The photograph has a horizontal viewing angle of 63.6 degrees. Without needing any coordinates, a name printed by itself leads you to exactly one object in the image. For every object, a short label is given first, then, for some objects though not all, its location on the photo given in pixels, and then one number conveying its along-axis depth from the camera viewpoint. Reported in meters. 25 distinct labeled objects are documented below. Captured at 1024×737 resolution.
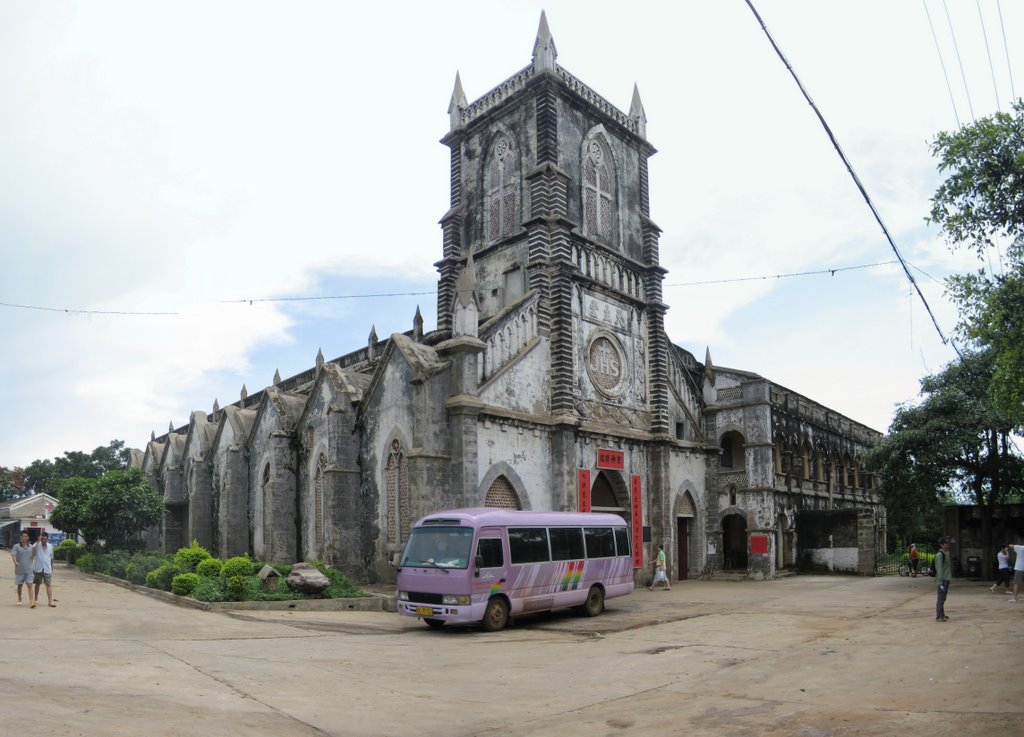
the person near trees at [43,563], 17.19
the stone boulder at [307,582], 19.75
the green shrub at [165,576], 21.84
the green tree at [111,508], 29.84
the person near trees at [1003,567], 22.50
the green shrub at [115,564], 26.28
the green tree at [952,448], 26.16
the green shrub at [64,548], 34.95
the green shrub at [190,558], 22.40
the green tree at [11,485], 74.19
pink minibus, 16.03
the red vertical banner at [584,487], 25.89
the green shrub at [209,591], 19.20
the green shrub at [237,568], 20.20
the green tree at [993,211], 12.81
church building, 23.72
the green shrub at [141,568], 24.02
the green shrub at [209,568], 21.44
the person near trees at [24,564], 17.17
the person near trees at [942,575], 16.19
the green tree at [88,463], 67.50
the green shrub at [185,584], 20.39
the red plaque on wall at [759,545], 31.48
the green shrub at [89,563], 28.88
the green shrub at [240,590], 19.39
